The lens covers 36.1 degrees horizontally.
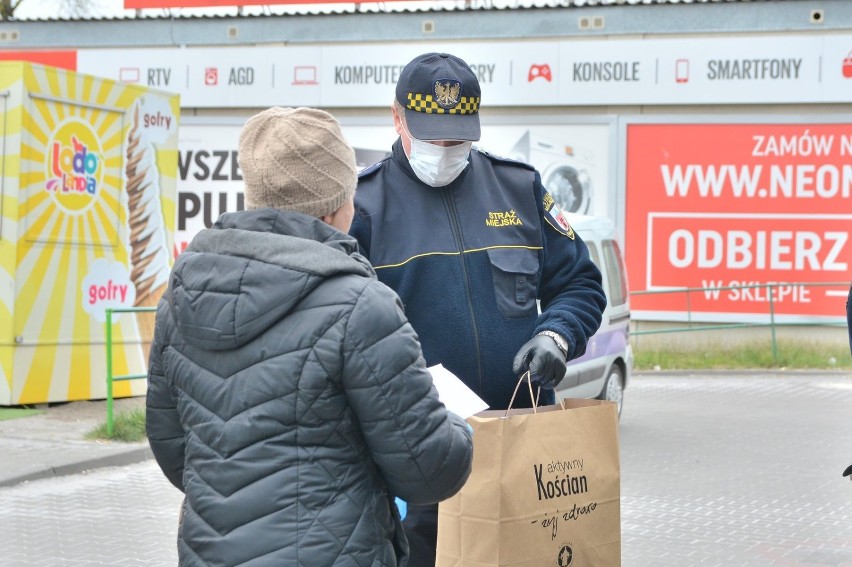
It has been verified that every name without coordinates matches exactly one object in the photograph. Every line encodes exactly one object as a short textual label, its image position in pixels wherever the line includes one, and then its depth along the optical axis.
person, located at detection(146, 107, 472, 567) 2.31
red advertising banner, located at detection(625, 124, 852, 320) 17.92
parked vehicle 10.72
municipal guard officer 3.38
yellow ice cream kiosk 10.87
